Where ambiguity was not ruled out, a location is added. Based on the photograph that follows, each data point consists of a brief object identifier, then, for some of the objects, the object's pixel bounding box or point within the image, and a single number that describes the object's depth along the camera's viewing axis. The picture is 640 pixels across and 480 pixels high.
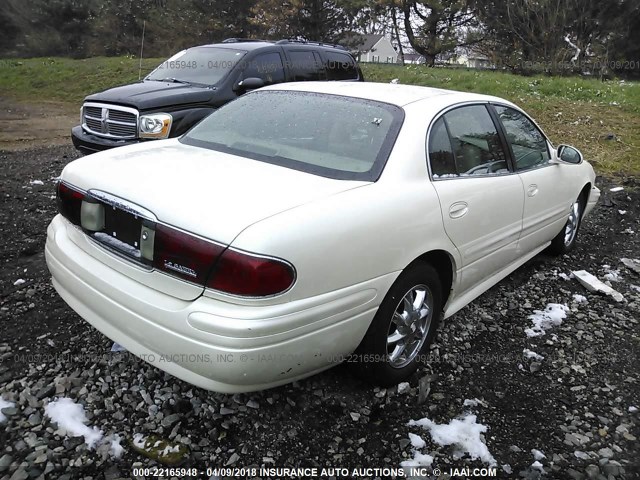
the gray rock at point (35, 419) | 2.32
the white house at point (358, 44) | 24.81
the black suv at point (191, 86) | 5.75
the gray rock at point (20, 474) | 2.03
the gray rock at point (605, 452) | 2.40
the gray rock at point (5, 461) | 2.08
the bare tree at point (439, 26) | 26.58
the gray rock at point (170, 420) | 2.37
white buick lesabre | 1.97
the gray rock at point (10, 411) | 2.35
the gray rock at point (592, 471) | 2.28
